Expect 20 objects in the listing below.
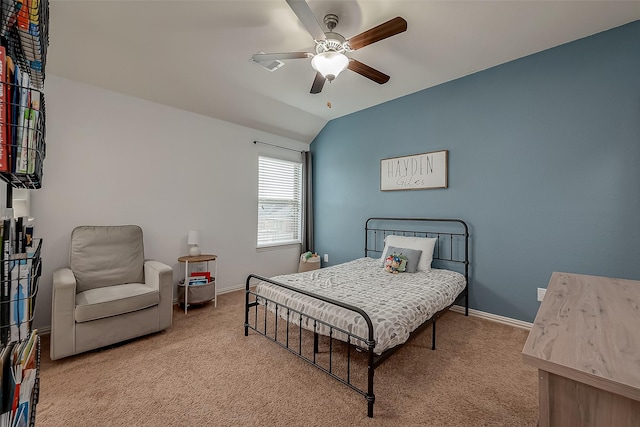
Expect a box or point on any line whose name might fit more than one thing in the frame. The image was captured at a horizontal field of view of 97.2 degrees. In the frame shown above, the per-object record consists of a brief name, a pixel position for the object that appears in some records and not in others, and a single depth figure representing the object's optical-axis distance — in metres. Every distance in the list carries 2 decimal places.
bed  1.86
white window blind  4.59
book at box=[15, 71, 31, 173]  0.80
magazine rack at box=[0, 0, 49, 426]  0.75
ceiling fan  1.82
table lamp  3.54
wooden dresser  0.77
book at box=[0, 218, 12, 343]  0.83
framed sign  3.51
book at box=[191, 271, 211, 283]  3.51
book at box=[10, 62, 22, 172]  0.79
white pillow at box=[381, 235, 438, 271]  3.30
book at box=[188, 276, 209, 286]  3.39
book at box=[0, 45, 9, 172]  0.74
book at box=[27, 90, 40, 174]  0.83
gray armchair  2.20
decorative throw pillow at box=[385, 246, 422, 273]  3.18
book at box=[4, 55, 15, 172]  0.76
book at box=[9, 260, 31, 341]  0.85
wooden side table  3.27
